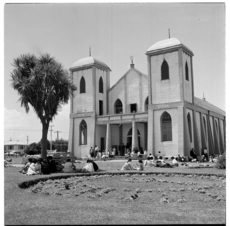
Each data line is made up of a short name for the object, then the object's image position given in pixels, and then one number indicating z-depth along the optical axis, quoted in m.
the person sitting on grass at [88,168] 18.31
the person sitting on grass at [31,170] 16.00
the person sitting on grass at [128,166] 20.36
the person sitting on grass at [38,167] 16.39
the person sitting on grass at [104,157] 33.21
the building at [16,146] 77.04
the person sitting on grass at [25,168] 16.90
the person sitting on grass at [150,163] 22.89
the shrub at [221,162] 20.30
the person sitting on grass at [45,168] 16.70
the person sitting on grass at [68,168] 18.36
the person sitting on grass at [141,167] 19.56
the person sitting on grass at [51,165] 17.44
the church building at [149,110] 32.47
